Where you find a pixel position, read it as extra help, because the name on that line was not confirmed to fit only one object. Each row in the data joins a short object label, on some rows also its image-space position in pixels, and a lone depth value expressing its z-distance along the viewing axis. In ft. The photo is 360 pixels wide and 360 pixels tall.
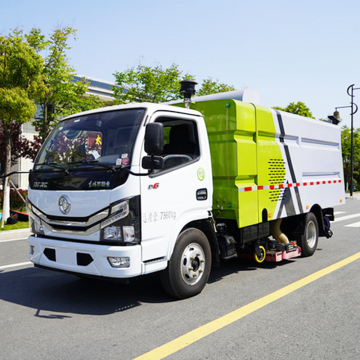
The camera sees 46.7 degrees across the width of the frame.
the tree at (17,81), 37.19
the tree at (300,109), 110.73
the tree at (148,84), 62.15
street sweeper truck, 14.43
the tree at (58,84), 47.16
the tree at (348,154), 123.03
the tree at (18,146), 55.21
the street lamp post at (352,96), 97.19
